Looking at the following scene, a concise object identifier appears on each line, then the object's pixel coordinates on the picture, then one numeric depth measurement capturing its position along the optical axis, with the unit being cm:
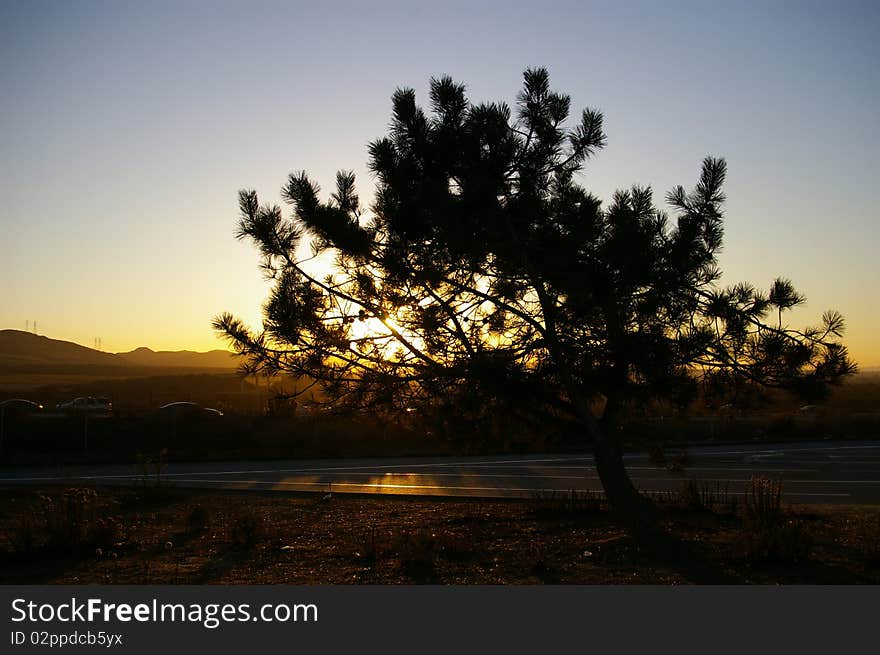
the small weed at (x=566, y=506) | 1162
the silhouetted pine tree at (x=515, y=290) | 881
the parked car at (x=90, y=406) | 3838
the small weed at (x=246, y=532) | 918
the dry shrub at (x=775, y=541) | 771
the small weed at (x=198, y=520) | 1071
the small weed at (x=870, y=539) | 770
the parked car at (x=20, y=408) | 3447
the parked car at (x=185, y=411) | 3591
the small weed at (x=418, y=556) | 747
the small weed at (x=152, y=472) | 1460
